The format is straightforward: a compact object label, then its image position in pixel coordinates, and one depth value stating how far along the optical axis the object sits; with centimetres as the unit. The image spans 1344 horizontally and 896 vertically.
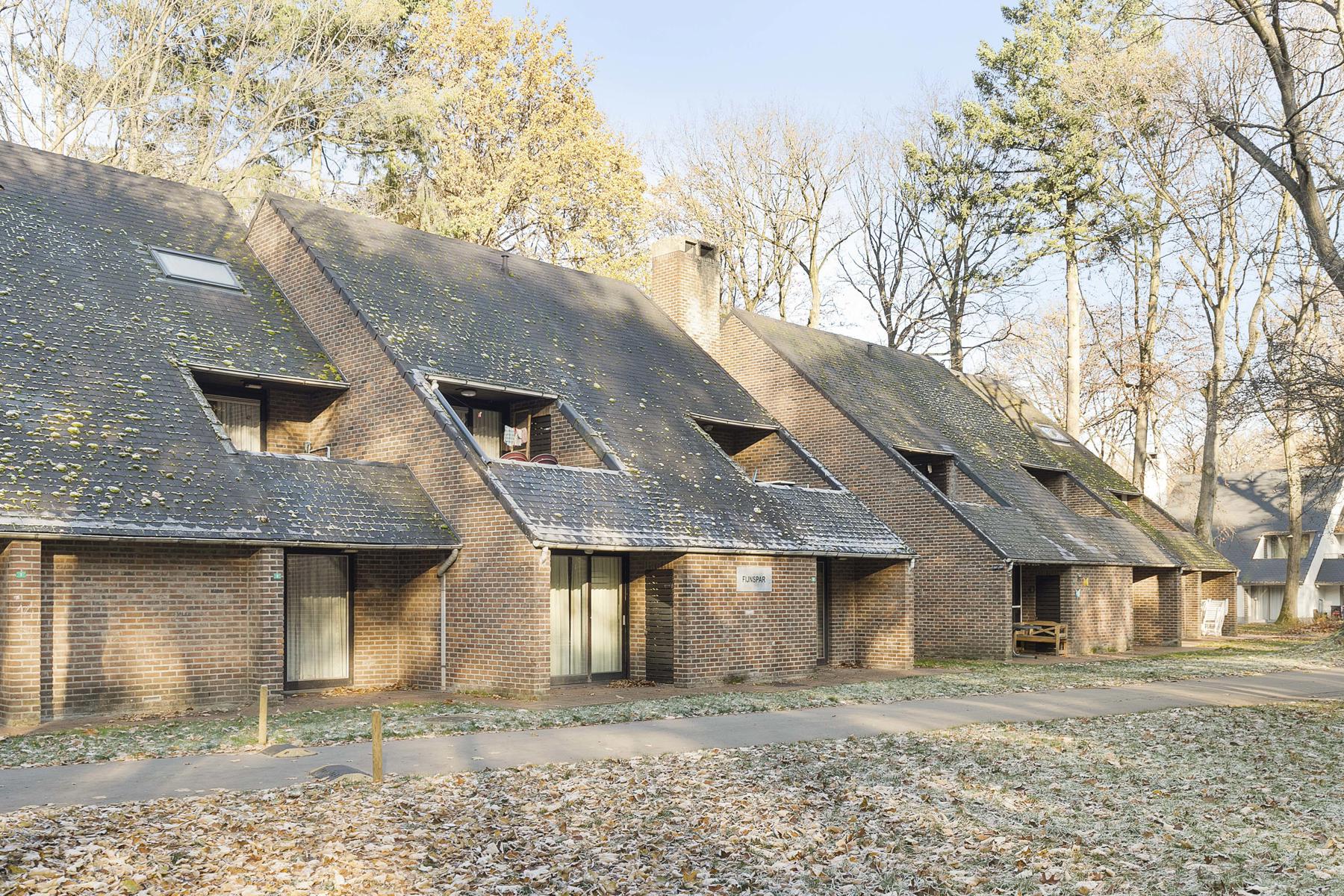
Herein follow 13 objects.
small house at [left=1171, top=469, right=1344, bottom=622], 4981
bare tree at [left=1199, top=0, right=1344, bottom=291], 1866
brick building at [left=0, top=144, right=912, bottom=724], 1469
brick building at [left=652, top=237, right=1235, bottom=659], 2530
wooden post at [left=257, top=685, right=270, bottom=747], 1175
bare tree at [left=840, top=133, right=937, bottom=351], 4316
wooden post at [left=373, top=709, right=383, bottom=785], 979
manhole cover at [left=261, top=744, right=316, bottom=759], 1139
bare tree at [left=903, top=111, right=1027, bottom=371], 3975
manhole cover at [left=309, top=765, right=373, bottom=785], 1003
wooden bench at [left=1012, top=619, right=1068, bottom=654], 2625
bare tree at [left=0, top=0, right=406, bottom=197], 2744
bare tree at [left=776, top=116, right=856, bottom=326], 4150
